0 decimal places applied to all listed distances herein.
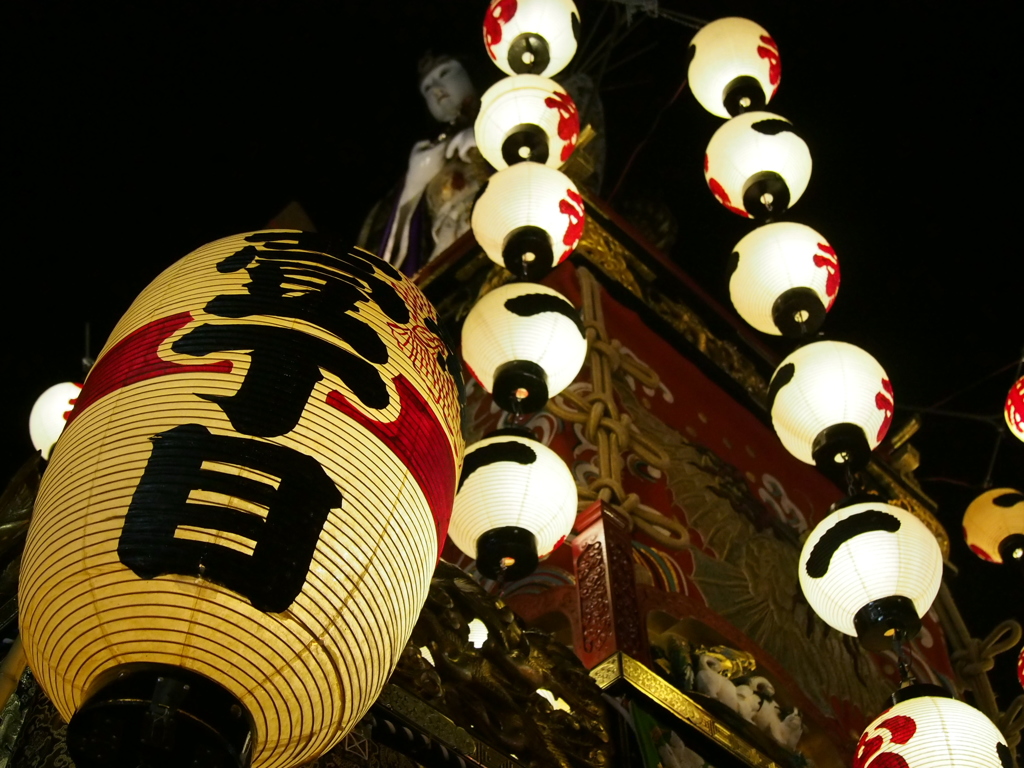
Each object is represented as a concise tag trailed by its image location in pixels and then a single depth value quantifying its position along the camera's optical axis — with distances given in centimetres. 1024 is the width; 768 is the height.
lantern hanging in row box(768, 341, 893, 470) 379
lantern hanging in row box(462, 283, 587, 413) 352
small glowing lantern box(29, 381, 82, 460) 421
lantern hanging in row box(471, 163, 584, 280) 401
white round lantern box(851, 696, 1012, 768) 298
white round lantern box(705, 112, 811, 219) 455
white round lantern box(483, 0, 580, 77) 513
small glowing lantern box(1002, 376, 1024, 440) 520
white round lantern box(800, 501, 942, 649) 333
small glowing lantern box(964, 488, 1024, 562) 560
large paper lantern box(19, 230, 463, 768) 146
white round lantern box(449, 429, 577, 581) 303
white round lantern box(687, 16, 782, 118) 505
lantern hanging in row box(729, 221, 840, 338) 423
